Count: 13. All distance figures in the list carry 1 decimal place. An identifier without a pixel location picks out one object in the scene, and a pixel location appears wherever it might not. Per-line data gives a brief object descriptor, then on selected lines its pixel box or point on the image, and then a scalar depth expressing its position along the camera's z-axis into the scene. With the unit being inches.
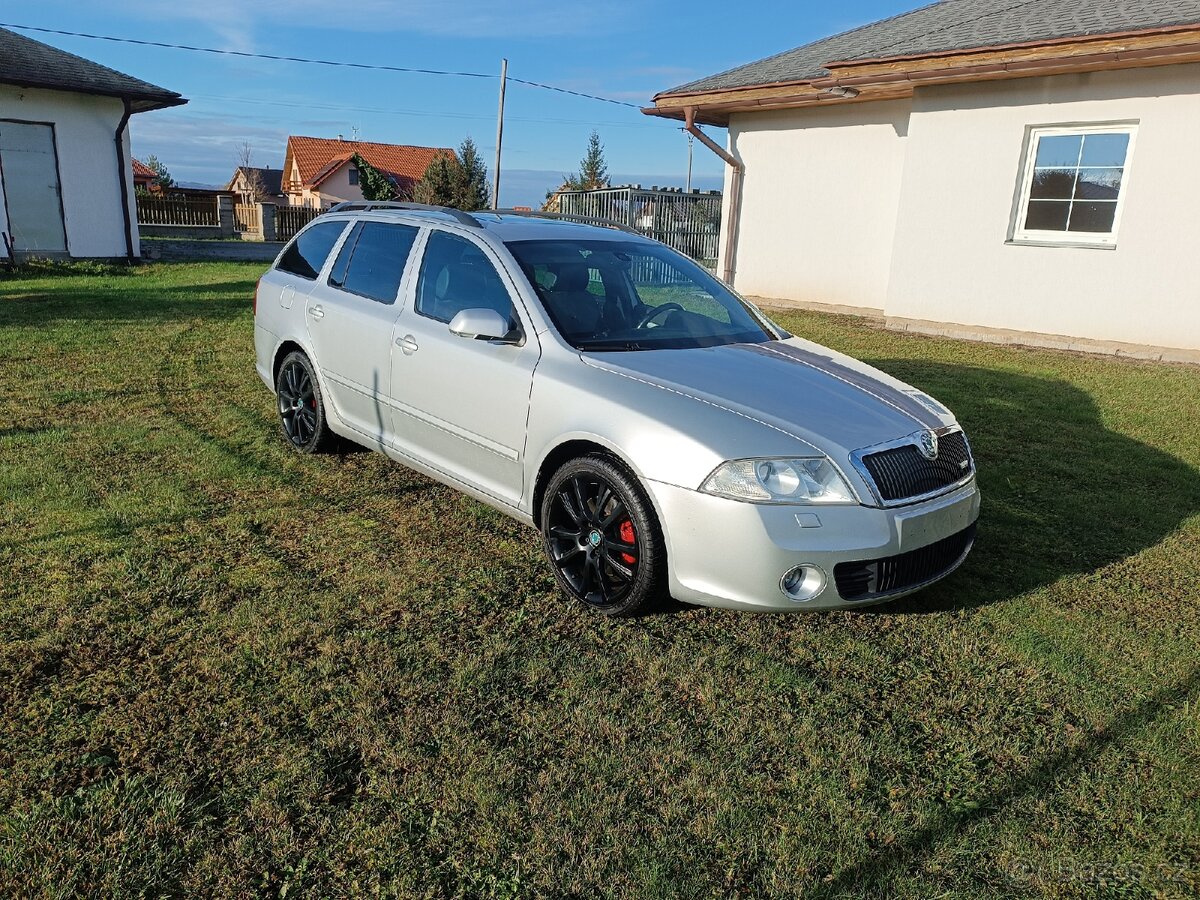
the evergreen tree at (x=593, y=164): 3230.8
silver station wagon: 130.1
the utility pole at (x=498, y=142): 1264.8
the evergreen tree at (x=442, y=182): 1713.8
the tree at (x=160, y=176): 2660.4
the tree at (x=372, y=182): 1708.9
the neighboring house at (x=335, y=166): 2551.7
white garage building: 680.4
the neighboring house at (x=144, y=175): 2628.0
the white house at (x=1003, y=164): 384.5
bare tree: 2714.1
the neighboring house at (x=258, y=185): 2734.5
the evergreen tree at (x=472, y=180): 1702.8
